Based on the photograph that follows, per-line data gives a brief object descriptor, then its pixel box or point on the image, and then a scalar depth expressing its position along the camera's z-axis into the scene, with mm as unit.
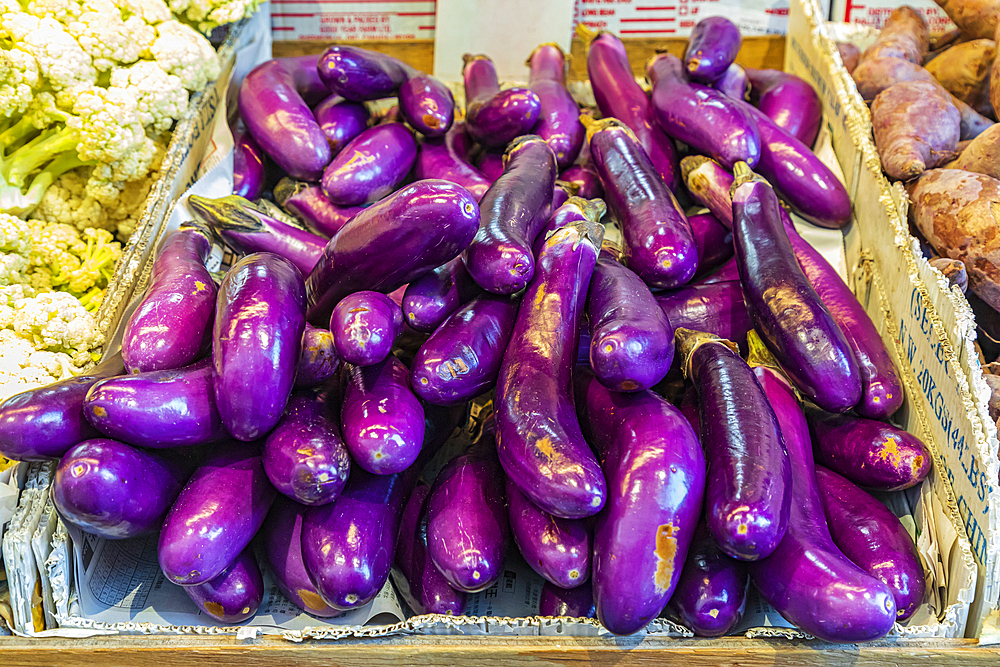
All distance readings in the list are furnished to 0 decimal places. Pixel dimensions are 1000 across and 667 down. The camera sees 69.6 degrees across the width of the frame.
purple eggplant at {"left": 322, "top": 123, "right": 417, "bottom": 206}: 1232
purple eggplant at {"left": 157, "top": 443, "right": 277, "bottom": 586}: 793
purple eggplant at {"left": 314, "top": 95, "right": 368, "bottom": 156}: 1354
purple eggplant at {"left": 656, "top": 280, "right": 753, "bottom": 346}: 1037
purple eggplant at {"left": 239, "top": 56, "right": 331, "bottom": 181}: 1289
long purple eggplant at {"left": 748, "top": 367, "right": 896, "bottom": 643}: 730
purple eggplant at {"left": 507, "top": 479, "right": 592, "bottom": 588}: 782
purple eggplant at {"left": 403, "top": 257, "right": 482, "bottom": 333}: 910
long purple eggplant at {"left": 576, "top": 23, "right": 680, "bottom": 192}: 1354
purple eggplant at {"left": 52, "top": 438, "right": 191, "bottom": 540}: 775
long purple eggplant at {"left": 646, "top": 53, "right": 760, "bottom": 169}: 1259
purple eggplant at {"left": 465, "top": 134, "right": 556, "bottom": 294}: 894
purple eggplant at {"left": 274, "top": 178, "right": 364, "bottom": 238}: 1249
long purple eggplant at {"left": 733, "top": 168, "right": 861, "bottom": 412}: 902
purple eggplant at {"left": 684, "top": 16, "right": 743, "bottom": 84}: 1407
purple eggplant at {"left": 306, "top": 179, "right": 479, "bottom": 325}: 854
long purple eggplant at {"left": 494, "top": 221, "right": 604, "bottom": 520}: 748
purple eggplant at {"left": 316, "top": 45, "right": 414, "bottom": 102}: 1336
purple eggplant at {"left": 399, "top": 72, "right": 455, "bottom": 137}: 1321
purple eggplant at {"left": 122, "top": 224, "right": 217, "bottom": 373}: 877
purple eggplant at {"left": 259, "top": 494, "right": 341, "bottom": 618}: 865
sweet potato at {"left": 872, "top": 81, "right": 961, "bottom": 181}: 1247
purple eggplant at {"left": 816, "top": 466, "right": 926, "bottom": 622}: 820
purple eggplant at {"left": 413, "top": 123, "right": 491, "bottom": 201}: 1274
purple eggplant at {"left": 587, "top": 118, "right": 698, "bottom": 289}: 1020
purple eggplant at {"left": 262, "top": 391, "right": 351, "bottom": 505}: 798
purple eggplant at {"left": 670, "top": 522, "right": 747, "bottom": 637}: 794
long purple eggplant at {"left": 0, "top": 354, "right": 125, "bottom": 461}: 806
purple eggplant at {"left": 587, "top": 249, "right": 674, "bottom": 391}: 796
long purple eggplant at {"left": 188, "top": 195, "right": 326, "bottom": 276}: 1128
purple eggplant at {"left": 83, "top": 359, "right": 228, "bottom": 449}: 788
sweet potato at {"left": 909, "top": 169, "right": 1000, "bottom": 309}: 1091
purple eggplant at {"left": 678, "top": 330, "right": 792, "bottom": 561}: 732
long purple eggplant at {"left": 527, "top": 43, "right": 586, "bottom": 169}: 1339
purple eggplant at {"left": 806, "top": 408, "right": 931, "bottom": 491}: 910
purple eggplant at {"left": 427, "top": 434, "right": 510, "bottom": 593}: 812
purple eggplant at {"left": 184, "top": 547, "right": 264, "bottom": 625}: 851
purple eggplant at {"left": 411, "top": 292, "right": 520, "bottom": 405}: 855
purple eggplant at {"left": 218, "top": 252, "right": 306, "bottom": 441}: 790
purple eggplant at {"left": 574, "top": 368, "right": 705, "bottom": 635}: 729
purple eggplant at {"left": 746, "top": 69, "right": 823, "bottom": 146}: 1484
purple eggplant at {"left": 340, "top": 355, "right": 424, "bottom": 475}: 806
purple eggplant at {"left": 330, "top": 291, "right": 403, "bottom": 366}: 818
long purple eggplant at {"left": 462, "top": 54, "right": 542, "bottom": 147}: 1284
